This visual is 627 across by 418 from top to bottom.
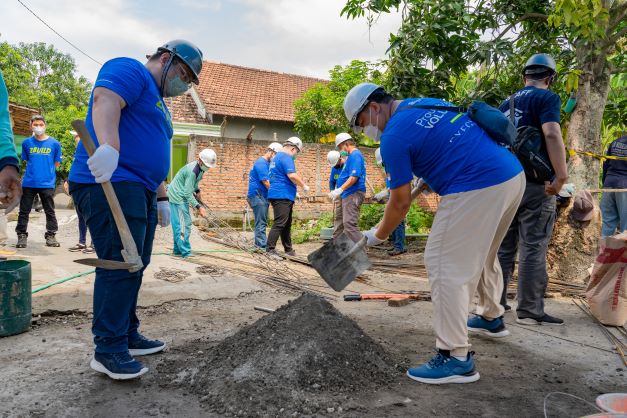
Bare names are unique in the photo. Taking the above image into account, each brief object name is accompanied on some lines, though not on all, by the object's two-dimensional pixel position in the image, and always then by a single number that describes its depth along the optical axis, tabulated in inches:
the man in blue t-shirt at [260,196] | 349.4
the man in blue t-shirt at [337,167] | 366.3
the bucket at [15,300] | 143.6
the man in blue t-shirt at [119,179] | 106.7
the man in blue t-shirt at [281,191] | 330.6
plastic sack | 164.7
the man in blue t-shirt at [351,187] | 319.3
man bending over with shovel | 112.0
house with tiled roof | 768.3
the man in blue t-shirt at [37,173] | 296.7
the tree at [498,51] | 245.1
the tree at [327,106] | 654.5
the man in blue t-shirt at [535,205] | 158.1
